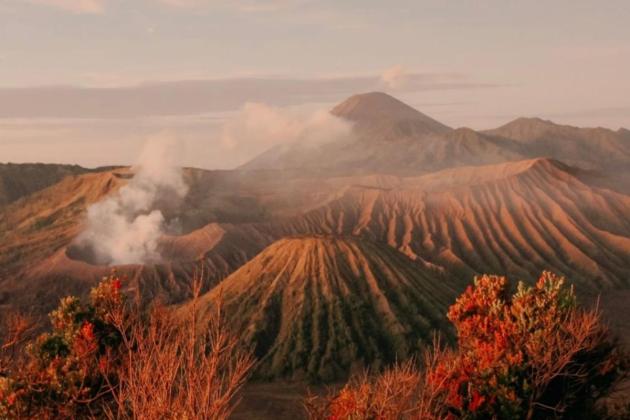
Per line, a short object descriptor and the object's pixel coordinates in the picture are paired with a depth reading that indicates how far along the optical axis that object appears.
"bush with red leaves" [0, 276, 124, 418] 31.30
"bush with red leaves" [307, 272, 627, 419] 35.44
